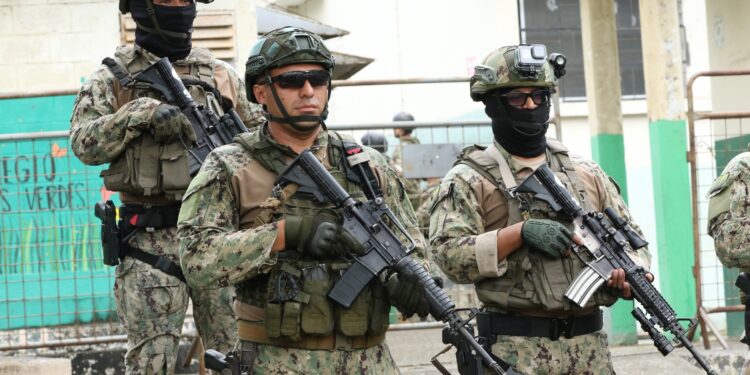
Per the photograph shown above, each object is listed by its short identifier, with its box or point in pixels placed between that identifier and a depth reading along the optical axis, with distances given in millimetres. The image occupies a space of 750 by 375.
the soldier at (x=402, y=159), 17742
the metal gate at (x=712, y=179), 18007
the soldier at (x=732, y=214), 11899
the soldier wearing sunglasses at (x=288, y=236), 8311
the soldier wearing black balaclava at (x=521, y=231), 9935
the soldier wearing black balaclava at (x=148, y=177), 11112
